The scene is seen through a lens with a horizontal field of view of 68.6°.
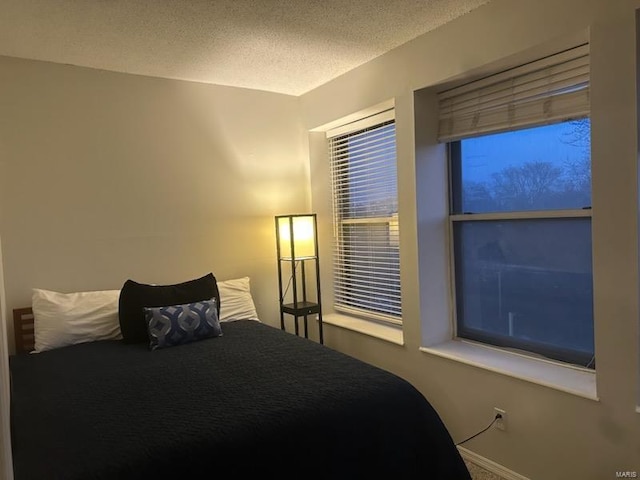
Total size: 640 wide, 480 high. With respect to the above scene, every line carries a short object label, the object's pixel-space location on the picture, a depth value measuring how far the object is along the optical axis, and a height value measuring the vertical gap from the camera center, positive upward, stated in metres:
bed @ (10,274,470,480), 1.44 -0.65
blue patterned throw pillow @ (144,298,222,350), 2.54 -0.51
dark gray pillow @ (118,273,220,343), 2.65 -0.39
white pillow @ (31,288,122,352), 2.60 -0.46
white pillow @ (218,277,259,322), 3.14 -0.50
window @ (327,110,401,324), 3.22 +0.02
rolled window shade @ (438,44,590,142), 2.08 +0.58
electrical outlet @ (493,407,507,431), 2.29 -1.01
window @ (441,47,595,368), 2.17 +0.02
